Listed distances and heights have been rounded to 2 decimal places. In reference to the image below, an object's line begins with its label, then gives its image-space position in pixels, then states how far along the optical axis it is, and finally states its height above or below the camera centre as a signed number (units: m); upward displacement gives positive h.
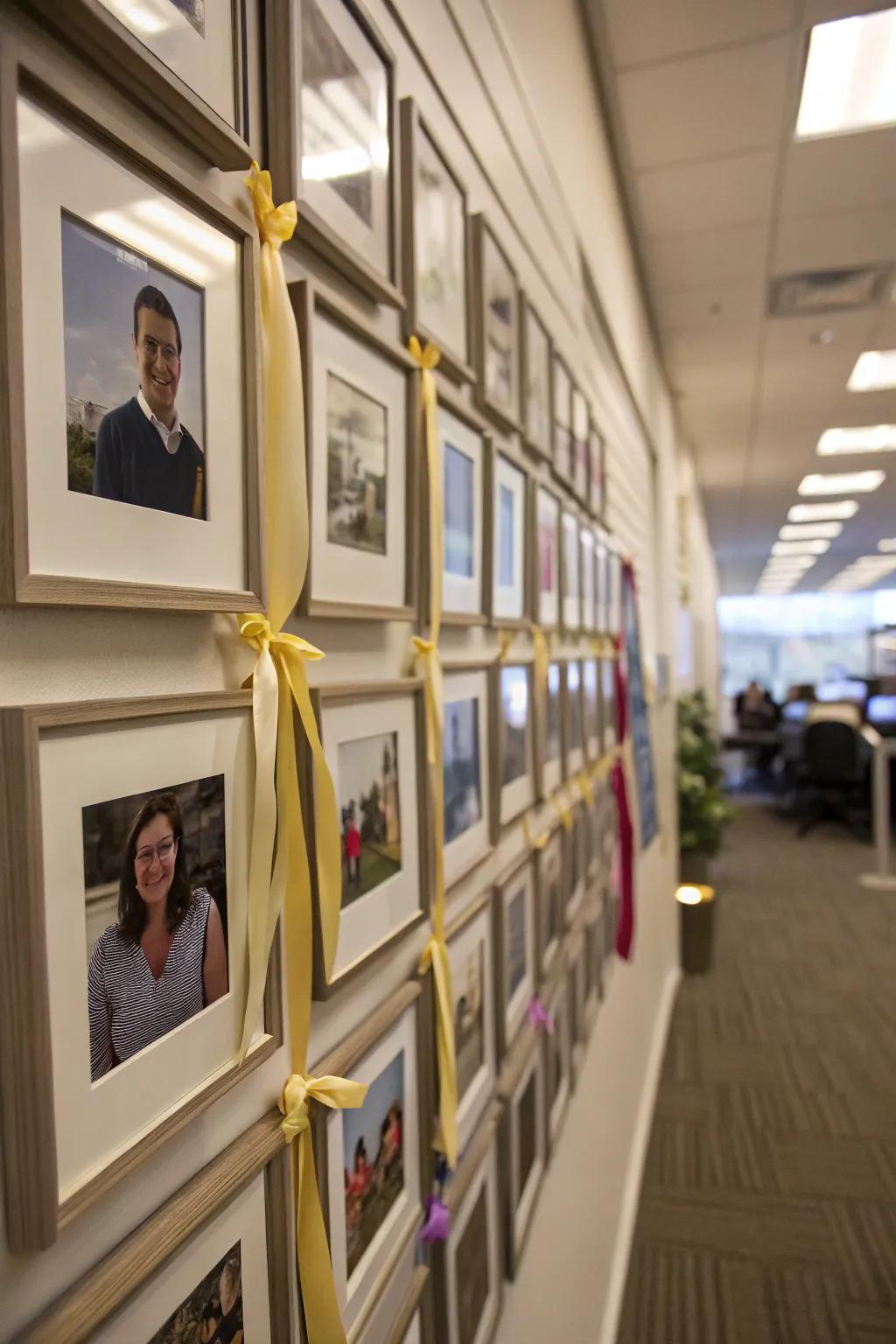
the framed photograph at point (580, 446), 1.88 +0.45
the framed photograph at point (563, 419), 1.65 +0.45
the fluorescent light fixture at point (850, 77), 2.21 +1.53
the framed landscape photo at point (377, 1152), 0.70 -0.44
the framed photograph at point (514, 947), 1.20 -0.43
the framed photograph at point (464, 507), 1.00 +0.18
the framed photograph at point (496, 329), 1.10 +0.44
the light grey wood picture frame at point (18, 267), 0.38 +0.17
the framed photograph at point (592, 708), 1.98 -0.13
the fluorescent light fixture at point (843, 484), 7.84 +1.49
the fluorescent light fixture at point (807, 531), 10.77 +1.44
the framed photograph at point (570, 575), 1.73 +0.15
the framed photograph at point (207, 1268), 0.44 -0.35
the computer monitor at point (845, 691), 10.68 -0.61
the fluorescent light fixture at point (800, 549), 12.44 +1.40
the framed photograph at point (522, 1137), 1.23 -0.72
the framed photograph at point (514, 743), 1.21 -0.13
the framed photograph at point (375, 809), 0.70 -0.14
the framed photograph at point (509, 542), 1.22 +0.16
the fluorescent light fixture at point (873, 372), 4.80 +1.54
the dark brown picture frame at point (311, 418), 0.65 +0.21
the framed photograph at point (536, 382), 1.38 +0.44
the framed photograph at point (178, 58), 0.42 +0.31
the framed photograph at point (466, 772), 1.02 -0.14
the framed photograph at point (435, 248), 0.86 +0.43
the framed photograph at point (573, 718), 1.74 -0.14
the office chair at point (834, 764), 8.12 -1.08
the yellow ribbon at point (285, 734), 0.56 -0.05
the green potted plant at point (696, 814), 4.73 -0.89
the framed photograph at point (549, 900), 1.45 -0.43
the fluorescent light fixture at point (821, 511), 9.35 +1.46
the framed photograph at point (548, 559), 1.52 +0.16
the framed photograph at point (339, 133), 0.61 +0.40
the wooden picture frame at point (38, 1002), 0.39 -0.15
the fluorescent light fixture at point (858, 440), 6.36 +1.52
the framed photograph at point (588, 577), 1.96 +0.17
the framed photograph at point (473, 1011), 1.04 -0.44
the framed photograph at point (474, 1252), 0.96 -0.70
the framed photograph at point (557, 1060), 1.52 -0.74
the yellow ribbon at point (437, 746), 0.90 -0.09
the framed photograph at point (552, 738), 1.51 -0.15
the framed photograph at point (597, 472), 2.10 +0.43
